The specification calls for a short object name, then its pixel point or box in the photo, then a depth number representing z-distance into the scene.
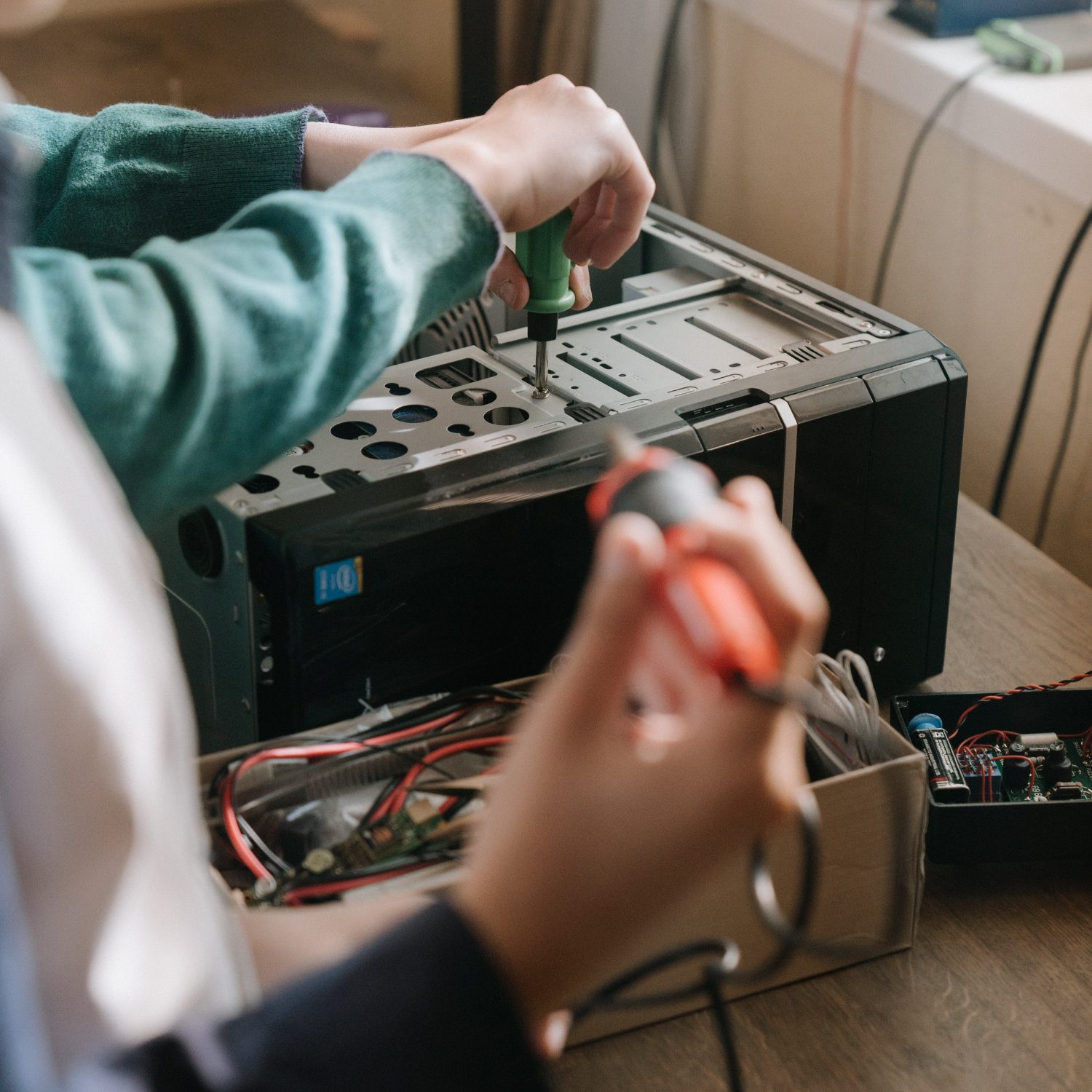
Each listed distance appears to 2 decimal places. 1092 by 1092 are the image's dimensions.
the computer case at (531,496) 1.19
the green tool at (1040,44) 1.73
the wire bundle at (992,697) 1.28
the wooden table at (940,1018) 1.14
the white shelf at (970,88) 1.63
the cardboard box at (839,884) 1.14
